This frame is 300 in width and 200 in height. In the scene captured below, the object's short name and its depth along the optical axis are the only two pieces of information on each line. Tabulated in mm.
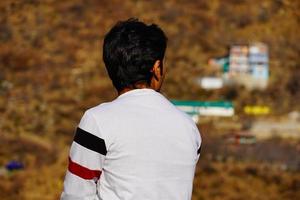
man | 4479
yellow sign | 25594
